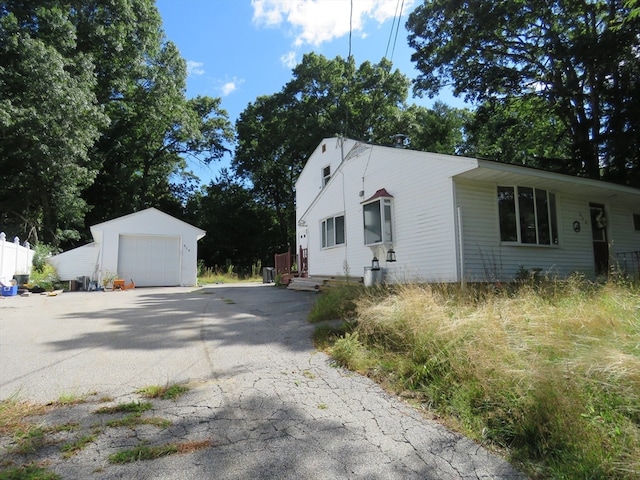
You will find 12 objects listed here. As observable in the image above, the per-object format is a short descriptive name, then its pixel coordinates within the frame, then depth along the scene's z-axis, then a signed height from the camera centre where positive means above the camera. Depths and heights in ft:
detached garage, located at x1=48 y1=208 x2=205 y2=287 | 55.21 +3.44
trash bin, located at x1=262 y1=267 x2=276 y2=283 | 66.13 +0.10
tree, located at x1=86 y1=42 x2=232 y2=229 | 85.20 +34.20
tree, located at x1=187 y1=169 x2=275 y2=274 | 105.19 +14.13
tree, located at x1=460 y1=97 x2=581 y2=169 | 60.39 +23.71
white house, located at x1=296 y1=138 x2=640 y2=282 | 28.91 +4.62
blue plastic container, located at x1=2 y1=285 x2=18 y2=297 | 40.75 -1.35
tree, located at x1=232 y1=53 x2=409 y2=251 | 100.17 +43.99
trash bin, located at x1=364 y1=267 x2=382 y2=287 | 33.27 -0.12
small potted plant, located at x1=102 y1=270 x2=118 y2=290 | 52.37 -0.25
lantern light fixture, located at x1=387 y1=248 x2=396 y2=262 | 33.68 +1.60
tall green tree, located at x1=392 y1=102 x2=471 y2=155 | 98.94 +37.28
